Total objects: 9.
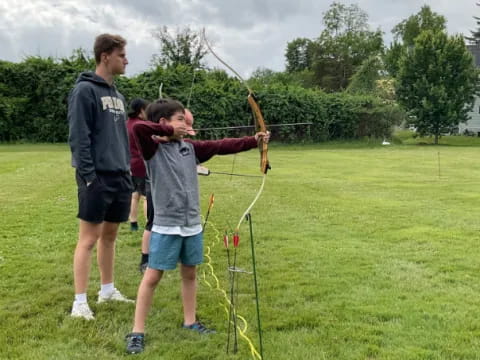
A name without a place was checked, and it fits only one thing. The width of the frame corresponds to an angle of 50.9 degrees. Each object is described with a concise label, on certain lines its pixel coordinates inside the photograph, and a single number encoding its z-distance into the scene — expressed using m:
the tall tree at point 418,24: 62.59
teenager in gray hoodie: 3.32
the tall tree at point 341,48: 62.97
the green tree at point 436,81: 32.69
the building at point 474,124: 44.31
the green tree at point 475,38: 58.91
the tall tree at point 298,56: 71.88
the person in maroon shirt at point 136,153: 4.88
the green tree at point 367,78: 48.88
